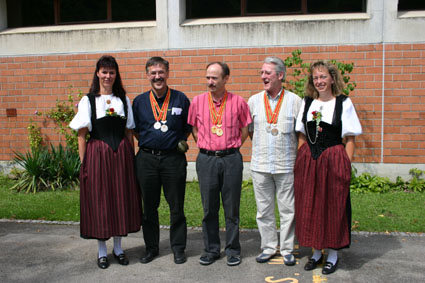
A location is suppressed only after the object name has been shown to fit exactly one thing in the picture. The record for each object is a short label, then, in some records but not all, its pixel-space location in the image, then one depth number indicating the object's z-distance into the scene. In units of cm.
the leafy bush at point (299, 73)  764
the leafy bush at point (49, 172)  823
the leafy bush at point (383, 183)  779
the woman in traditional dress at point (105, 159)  450
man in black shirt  457
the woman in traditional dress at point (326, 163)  429
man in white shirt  449
